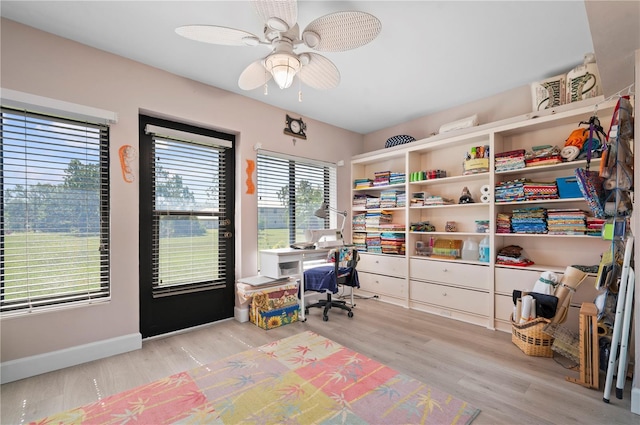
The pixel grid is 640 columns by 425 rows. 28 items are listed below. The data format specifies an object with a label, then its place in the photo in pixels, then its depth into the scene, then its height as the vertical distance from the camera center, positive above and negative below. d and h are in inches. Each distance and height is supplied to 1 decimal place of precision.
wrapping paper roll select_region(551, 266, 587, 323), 96.5 -27.7
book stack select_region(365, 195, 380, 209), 169.0 +6.2
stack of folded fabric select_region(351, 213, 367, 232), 175.9 -6.4
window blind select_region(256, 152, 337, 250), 142.9 +9.5
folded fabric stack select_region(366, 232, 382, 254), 164.8 -18.2
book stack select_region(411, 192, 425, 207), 150.0 +7.0
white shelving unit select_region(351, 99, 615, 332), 109.3 -11.6
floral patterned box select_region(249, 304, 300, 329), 120.0 -45.5
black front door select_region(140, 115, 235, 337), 110.7 -5.4
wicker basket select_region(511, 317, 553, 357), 93.7 -42.9
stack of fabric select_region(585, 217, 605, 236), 99.8 -5.2
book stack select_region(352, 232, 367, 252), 173.6 -17.6
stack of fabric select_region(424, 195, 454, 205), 143.3 +6.1
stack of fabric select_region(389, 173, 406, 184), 157.8 +19.3
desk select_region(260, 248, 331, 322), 126.4 -22.9
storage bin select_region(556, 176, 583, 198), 103.8 +9.0
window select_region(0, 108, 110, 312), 84.1 +0.9
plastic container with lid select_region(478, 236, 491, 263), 124.8 -17.5
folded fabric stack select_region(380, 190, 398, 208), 161.5 +7.8
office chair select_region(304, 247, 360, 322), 134.6 -31.6
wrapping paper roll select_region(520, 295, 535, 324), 99.4 -34.0
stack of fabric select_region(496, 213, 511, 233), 119.3 -4.8
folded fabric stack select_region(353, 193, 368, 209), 175.9 +7.2
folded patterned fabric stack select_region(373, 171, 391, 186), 165.3 +20.5
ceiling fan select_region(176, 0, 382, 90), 61.7 +42.9
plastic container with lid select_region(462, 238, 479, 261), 132.6 -18.1
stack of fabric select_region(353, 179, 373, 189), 175.2 +18.4
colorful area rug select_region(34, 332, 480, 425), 65.3 -47.7
